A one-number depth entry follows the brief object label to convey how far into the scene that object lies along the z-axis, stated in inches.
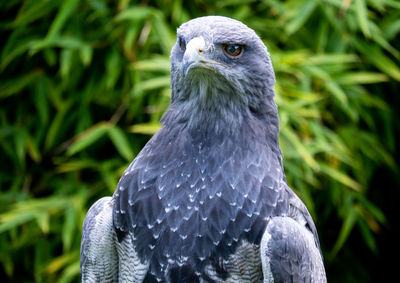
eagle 225.6
